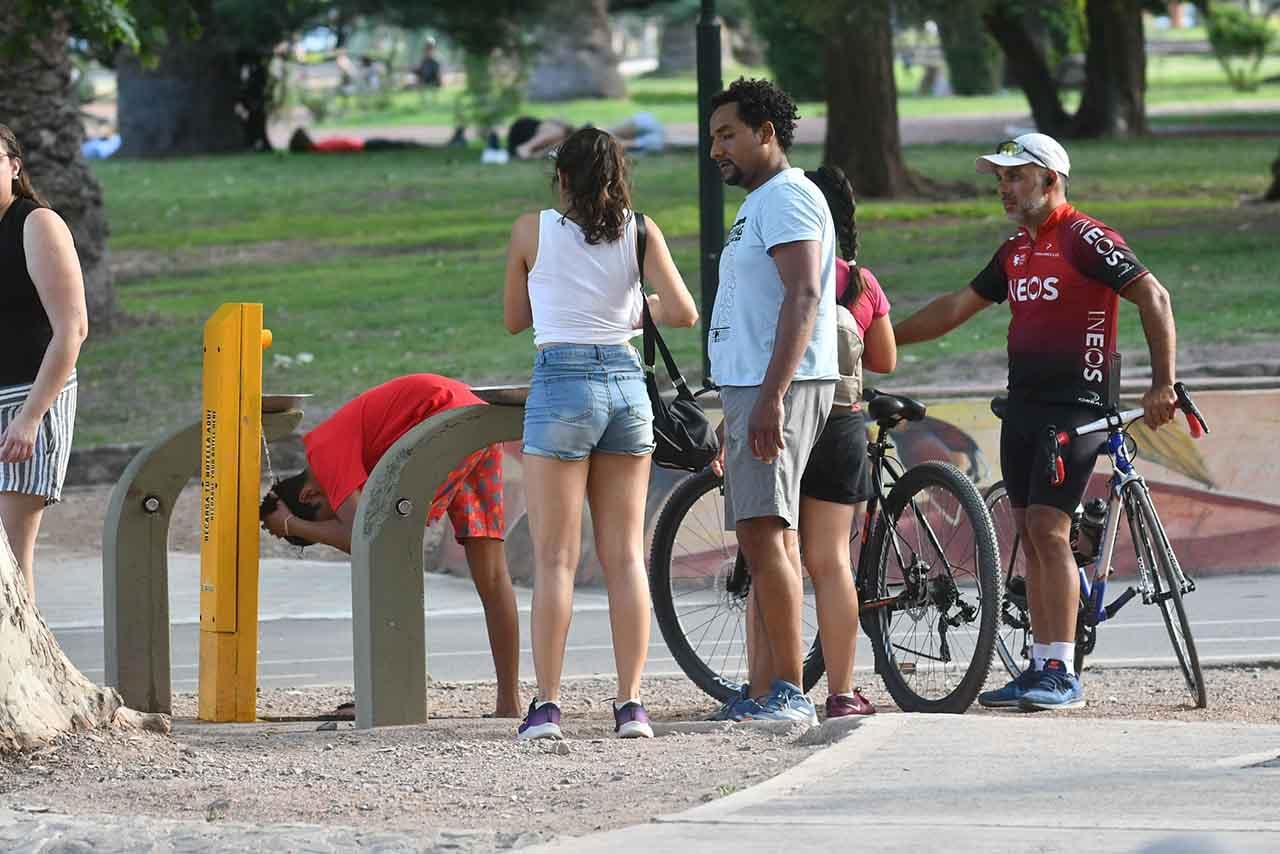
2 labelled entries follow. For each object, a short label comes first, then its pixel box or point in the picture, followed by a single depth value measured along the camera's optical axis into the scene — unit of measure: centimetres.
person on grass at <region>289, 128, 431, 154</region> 7844
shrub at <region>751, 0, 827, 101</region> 9102
